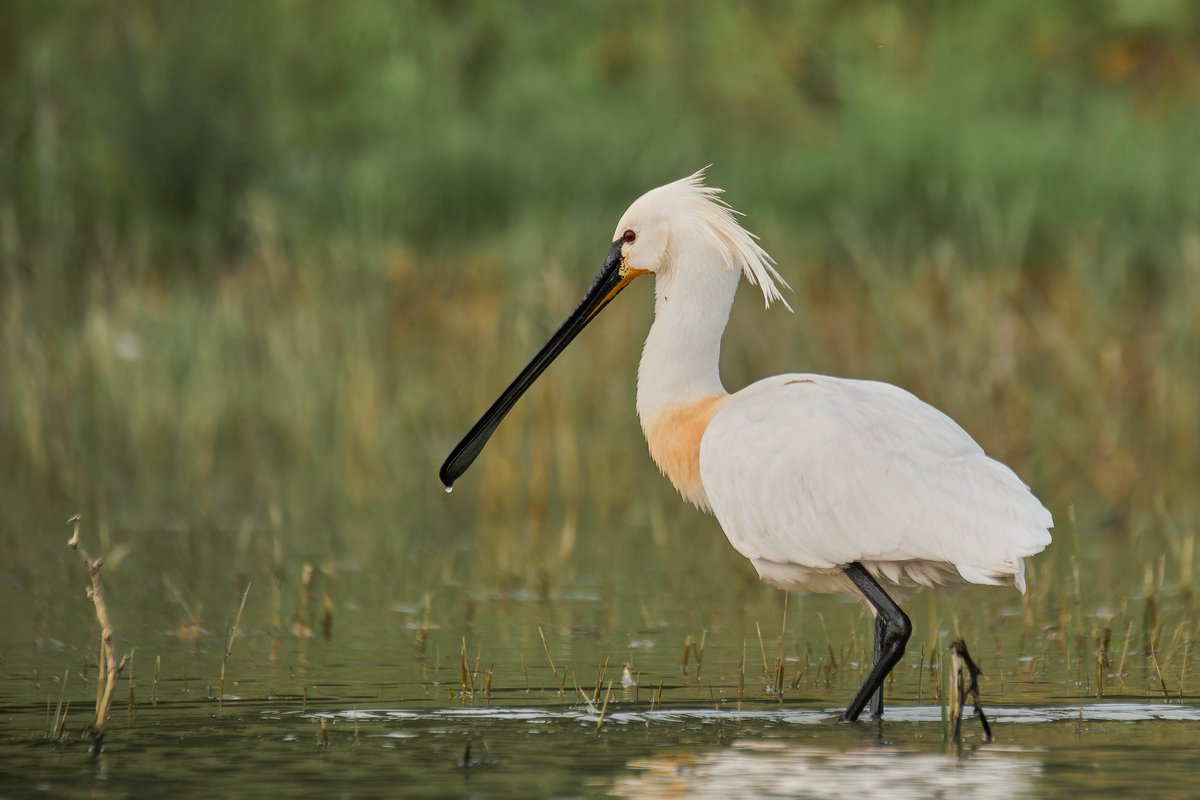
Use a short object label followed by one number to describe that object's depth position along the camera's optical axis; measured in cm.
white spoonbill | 1403
